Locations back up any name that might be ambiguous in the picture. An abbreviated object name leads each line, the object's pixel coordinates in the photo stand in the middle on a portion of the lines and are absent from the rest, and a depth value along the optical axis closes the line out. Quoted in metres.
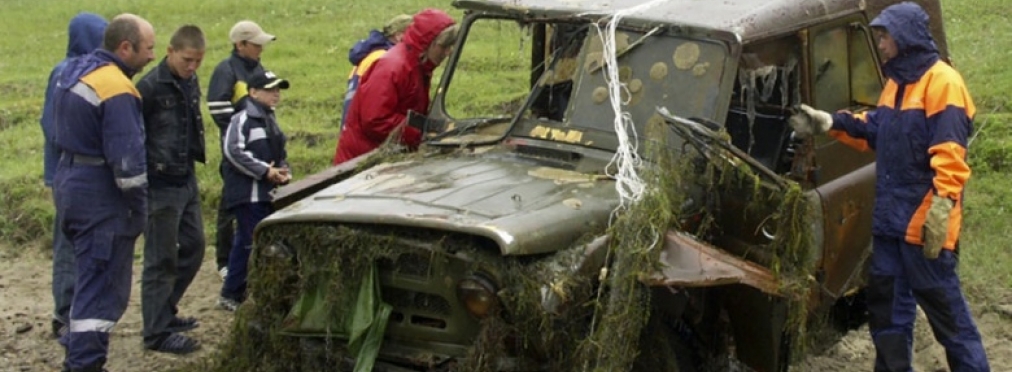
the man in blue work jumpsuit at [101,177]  5.93
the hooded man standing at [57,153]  6.85
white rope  5.11
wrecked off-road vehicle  4.68
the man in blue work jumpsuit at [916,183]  5.46
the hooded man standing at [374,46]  8.39
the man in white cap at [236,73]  7.42
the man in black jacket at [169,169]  6.50
